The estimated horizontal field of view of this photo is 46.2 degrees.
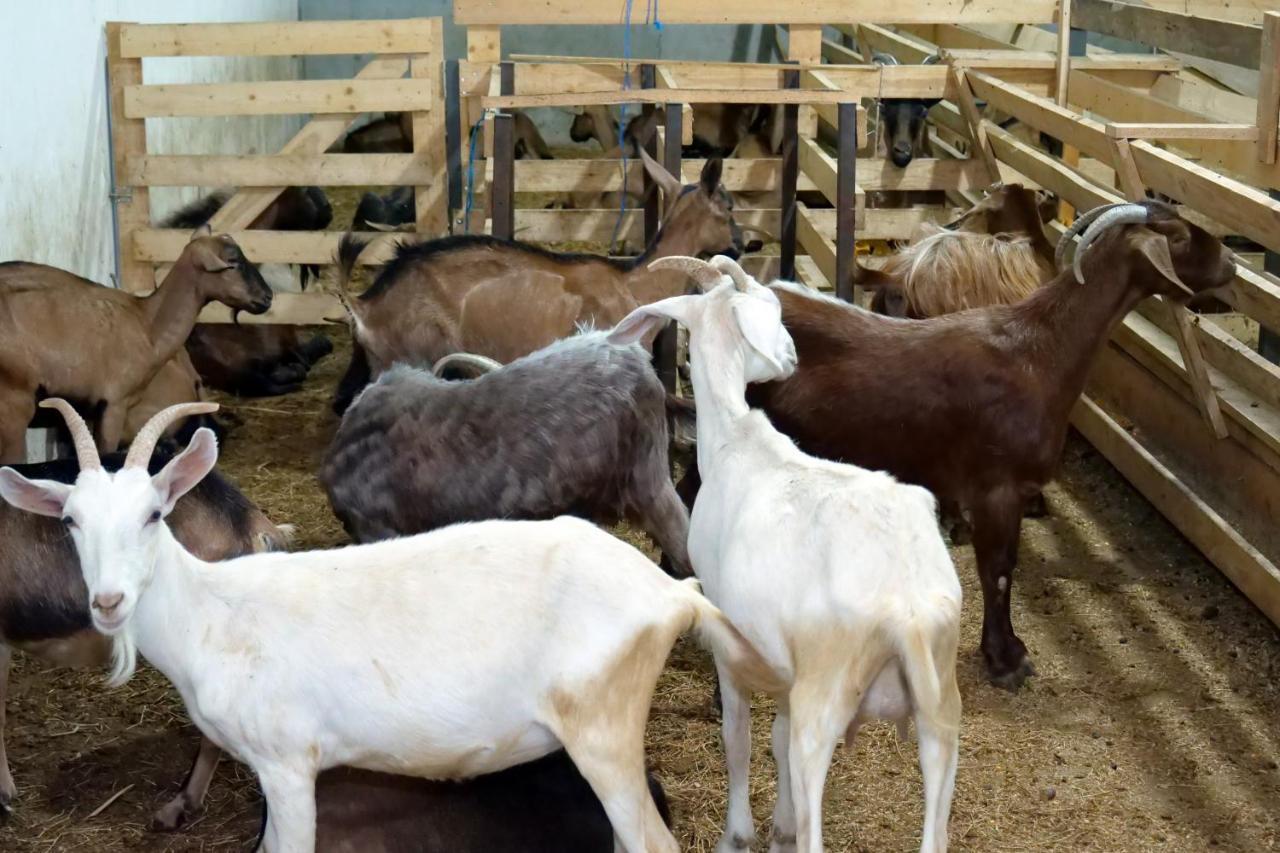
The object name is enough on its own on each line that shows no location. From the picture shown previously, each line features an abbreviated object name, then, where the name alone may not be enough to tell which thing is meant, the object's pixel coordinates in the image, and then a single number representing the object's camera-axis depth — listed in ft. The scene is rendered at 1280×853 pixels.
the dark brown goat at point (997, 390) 18.12
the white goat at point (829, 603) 12.03
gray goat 16.90
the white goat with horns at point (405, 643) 11.80
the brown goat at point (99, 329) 21.33
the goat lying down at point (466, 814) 13.57
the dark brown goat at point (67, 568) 14.70
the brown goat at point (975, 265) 23.07
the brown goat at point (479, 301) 22.67
